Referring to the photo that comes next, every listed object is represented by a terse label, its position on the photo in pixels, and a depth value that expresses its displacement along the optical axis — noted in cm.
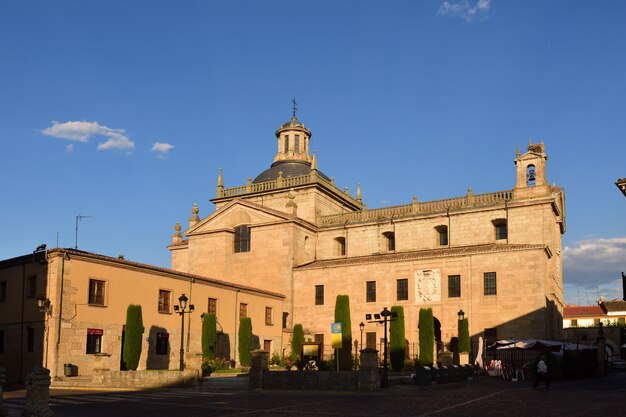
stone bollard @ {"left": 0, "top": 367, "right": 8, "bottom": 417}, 1465
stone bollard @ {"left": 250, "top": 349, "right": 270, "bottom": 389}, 2612
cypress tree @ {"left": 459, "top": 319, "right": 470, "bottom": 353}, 3822
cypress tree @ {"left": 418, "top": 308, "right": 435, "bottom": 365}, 3909
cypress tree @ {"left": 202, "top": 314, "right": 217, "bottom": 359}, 3674
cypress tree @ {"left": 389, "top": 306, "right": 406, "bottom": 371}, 3900
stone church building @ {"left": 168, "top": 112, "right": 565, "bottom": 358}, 4138
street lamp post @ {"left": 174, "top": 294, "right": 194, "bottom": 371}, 2955
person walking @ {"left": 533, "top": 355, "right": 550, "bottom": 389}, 2553
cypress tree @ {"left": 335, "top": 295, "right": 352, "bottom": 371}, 3822
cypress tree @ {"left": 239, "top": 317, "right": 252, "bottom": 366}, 3909
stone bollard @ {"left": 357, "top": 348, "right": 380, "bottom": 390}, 2458
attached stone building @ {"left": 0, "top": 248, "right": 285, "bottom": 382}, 3086
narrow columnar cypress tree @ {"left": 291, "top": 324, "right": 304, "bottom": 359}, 4341
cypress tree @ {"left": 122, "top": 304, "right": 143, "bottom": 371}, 3212
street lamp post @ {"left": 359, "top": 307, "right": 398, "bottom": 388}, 2540
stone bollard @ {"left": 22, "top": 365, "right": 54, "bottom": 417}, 1362
